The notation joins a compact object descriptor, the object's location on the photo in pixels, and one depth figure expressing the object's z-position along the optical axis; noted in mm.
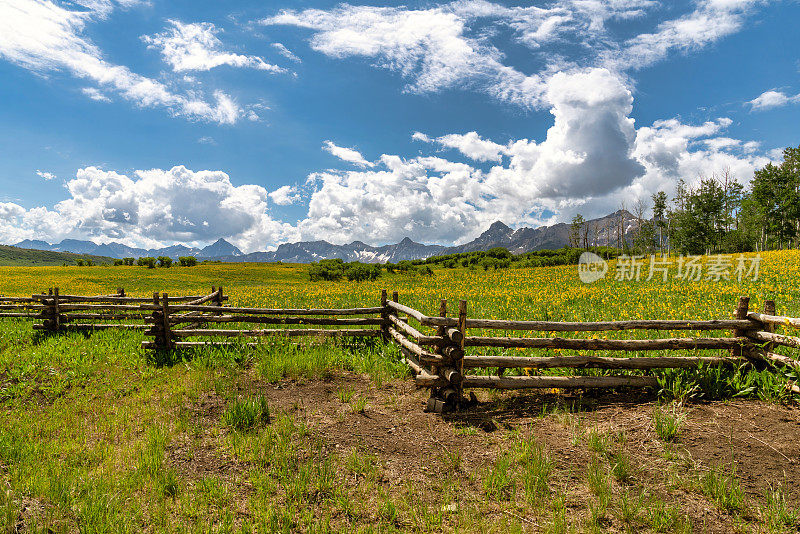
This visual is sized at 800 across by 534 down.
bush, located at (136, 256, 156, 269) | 68250
